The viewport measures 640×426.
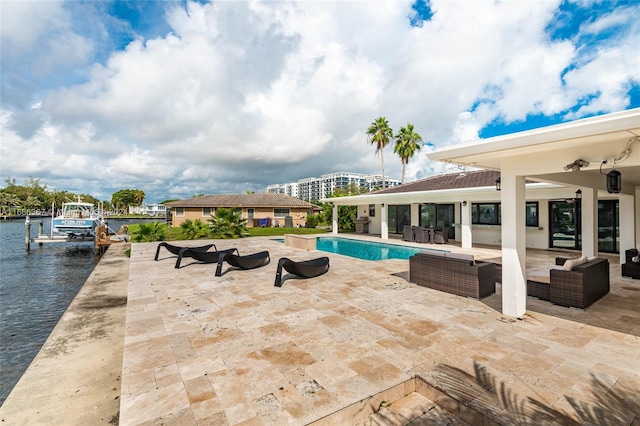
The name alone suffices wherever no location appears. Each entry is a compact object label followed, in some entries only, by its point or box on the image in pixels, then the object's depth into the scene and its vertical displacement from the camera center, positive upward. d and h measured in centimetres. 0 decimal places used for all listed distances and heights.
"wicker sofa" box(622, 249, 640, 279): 741 -133
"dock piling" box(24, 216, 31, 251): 2314 -160
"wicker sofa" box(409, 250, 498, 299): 605 -129
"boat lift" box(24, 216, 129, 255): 2267 -189
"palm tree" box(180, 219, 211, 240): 2036 -95
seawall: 315 -221
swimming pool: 1318 -174
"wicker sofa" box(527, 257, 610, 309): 523 -133
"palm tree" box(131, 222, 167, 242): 1888 -108
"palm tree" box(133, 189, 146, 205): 8500 +644
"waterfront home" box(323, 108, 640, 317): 363 +70
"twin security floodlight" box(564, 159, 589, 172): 409 +74
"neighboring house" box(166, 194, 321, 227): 3322 +91
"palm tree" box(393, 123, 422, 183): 3059 +789
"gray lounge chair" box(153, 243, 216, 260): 1105 -123
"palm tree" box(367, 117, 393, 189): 3142 +910
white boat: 2603 -45
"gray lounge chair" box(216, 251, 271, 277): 841 -136
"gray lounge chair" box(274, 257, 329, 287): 714 -137
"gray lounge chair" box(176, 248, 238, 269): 1003 -136
